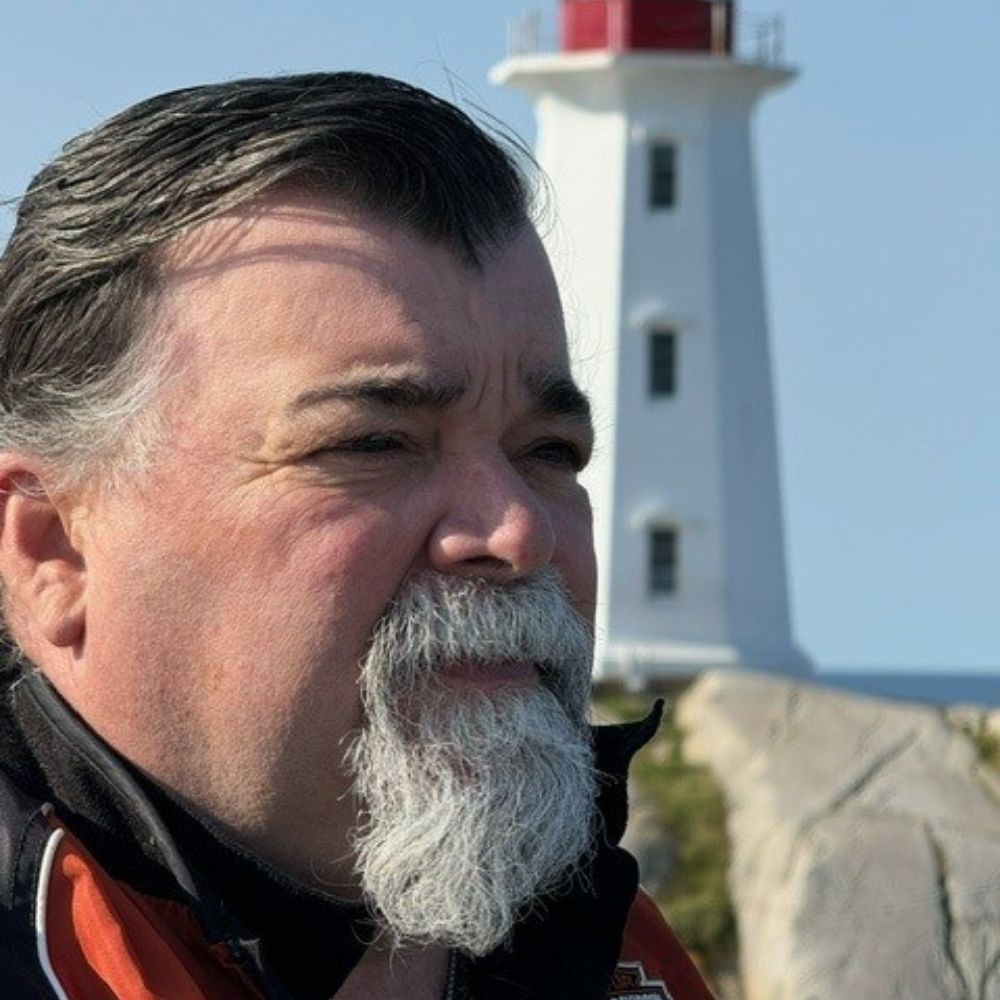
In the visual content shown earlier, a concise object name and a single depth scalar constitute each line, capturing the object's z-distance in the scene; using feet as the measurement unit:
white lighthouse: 95.20
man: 8.09
